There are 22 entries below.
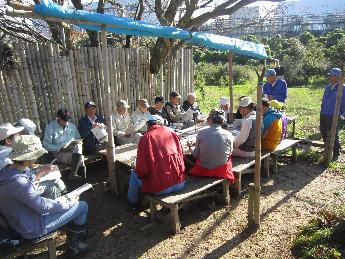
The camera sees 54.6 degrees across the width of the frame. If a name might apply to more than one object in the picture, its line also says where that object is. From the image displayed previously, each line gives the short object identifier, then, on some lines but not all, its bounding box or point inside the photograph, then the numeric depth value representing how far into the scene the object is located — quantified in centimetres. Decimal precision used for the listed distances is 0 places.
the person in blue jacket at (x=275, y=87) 834
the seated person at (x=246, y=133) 562
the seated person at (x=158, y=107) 741
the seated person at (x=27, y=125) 551
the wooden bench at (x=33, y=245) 352
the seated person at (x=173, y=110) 788
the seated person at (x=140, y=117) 688
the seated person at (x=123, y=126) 676
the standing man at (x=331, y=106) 710
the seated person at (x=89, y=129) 645
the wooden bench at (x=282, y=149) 646
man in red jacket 443
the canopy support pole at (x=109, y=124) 492
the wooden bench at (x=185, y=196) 443
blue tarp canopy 396
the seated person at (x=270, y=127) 593
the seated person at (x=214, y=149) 485
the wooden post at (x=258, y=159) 408
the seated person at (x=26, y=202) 337
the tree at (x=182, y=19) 823
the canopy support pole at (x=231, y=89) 776
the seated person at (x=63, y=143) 582
